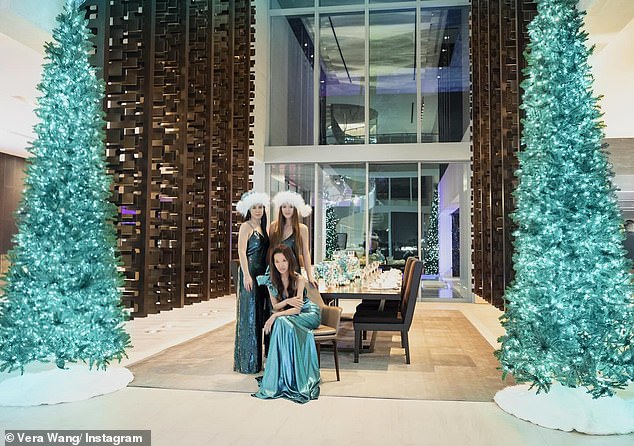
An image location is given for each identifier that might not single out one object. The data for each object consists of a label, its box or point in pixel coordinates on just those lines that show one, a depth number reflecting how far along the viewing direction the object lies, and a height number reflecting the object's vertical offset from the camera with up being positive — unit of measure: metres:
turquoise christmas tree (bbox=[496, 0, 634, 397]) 3.09 -0.02
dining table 4.59 -0.47
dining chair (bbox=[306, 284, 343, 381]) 4.02 -0.67
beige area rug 3.83 -1.10
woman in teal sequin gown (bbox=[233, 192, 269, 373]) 4.34 -0.44
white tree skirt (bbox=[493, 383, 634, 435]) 2.95 -0.99
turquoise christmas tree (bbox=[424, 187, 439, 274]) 10.52 -0.10
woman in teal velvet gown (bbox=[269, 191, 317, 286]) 4.44 +0.09
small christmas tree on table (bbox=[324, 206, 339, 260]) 10.94 +0.18
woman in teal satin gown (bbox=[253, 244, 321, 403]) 3.63 -0.70
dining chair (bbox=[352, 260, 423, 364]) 4.67 -0.72
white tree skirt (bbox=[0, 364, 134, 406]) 3.40 -1.00
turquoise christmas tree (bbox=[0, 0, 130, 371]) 3.61 -0.02
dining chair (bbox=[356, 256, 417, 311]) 5.68 -0.76
